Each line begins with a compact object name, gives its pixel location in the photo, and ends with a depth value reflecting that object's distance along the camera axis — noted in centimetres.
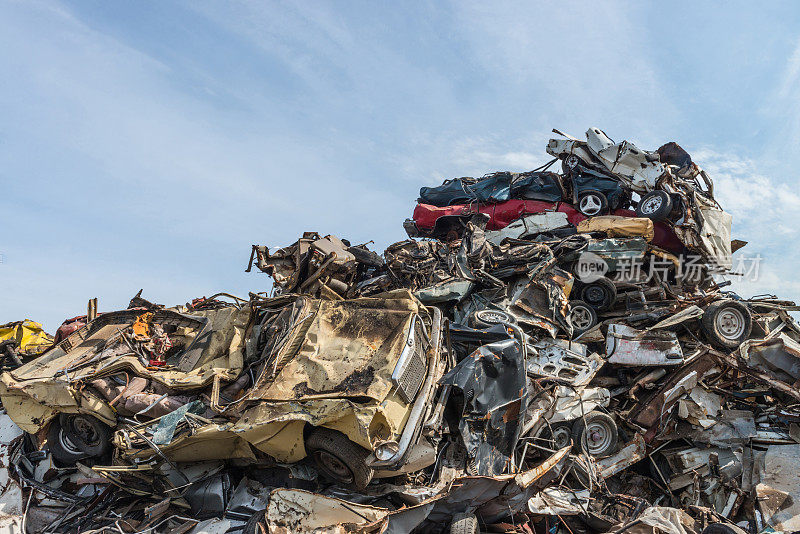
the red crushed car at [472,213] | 1243
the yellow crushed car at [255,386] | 457
